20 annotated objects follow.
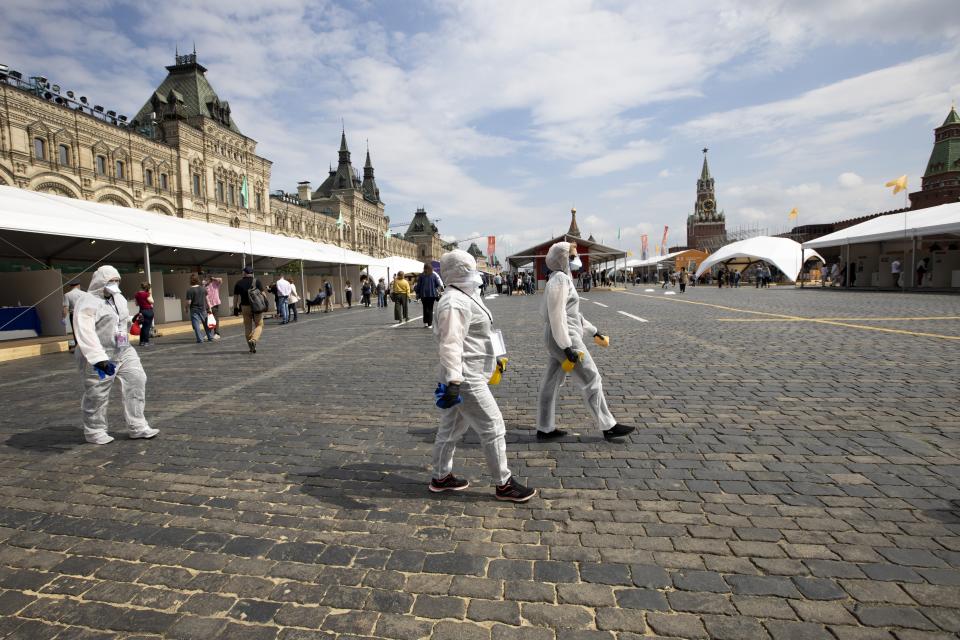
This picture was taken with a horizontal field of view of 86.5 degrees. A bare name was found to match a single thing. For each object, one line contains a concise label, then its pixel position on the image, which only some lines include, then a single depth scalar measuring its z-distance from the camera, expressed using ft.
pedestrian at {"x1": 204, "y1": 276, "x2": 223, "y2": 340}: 46.09
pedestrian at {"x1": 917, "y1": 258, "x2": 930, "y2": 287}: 91.31
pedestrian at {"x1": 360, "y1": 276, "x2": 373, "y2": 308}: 91.08
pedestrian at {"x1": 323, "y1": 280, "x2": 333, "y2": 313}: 81.20
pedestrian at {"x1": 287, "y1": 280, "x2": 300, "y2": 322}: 58.29
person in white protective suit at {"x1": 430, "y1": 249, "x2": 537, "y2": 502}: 10.30
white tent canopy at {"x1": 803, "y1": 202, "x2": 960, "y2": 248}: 78.02
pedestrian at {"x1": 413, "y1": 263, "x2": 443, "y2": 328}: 44.37
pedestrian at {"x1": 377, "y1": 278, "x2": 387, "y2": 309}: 86.60
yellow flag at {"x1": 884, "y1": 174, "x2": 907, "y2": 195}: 98.02
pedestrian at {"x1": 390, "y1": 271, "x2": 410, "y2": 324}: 50.70
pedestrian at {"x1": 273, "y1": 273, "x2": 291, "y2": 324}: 58.65
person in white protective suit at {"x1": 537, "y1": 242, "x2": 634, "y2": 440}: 13.88
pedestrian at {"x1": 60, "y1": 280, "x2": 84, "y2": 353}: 23.48
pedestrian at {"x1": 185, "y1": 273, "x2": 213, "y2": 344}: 42.09
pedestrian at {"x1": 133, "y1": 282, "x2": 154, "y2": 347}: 40.22
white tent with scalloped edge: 140.67
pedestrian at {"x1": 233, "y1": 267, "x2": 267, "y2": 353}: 34.09
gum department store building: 99.04
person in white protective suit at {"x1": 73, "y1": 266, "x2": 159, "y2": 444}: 14.73
